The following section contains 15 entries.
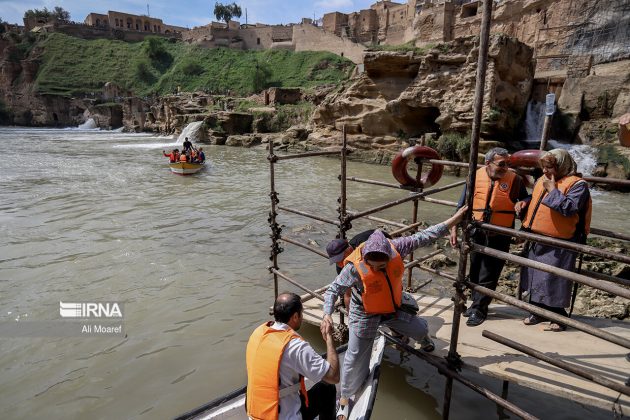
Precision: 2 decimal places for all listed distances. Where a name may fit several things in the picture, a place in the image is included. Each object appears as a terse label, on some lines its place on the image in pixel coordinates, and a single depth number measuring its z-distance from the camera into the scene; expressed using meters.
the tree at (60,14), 89.41
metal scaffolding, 2.34
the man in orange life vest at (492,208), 4.08
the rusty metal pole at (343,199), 4.45
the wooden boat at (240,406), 3.12
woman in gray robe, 3.48
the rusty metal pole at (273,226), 4.93
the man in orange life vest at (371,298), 3.10
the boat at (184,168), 18.87
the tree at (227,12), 87.00
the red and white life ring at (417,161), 4.19
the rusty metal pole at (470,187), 2.56
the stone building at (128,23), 88.25
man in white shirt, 2.58
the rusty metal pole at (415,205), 4.36
